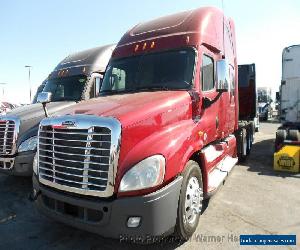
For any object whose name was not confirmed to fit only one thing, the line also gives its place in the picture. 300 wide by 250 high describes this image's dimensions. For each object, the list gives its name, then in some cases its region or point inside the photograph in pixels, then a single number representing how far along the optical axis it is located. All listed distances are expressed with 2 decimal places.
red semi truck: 2.64
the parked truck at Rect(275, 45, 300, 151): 8.12
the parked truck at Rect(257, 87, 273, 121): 21.14
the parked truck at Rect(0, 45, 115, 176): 4.82
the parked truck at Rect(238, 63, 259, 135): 8.72
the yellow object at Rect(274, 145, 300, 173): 6.13
